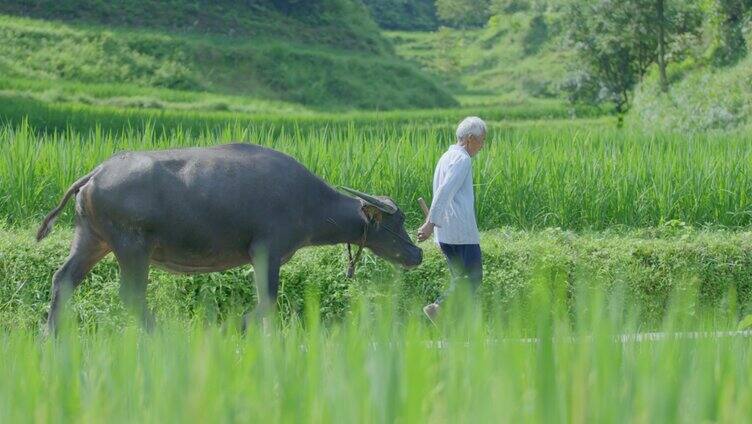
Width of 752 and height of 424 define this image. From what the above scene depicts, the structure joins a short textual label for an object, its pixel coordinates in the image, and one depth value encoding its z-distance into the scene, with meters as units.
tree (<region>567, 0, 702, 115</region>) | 58.78
